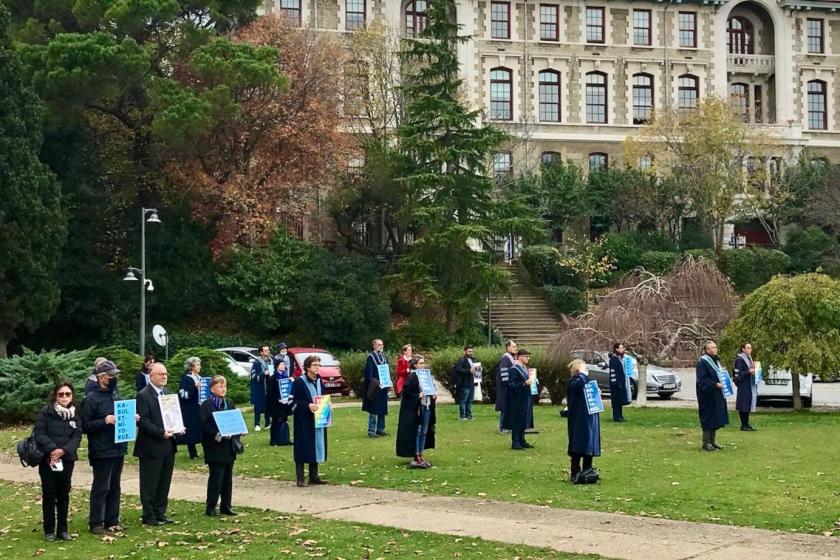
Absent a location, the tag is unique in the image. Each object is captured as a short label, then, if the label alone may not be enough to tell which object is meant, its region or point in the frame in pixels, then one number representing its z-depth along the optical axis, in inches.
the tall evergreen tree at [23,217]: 1419.8
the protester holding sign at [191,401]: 739.4
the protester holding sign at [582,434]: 603.5
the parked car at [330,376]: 1325.0
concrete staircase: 1895.9
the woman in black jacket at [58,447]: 476.1
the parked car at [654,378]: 1254.9
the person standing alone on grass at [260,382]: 932.0
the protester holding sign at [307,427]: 621.3
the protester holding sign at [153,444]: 511.8
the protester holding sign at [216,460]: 529.7
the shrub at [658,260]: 2014.0
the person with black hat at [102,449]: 494.6
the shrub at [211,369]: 1159.0
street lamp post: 1359.5
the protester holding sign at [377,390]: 842.2
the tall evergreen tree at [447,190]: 1761.8
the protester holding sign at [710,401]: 742.5
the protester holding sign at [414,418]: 673.6
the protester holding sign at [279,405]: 807.7
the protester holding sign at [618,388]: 959.0
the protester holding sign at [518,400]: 756.0
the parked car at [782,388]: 1104.2
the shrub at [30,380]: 1045.8
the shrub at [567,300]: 1980.8
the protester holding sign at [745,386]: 876.0
